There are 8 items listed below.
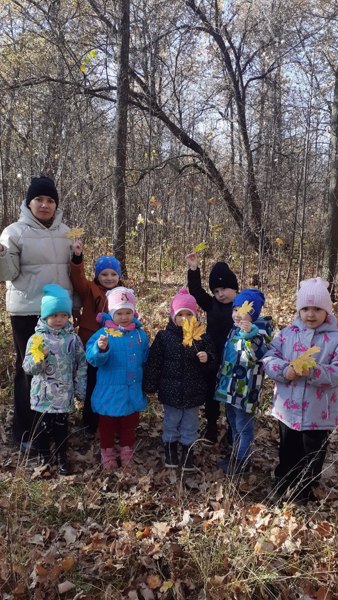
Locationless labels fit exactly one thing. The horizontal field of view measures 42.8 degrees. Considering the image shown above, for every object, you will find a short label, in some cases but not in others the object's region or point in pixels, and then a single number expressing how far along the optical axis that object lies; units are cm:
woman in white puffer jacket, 379
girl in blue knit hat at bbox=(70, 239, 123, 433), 407
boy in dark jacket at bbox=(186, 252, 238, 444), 423
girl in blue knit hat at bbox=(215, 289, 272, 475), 371
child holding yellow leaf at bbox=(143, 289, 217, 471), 378
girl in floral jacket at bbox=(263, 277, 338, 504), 329
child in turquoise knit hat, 362
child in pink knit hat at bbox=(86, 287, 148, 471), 371
